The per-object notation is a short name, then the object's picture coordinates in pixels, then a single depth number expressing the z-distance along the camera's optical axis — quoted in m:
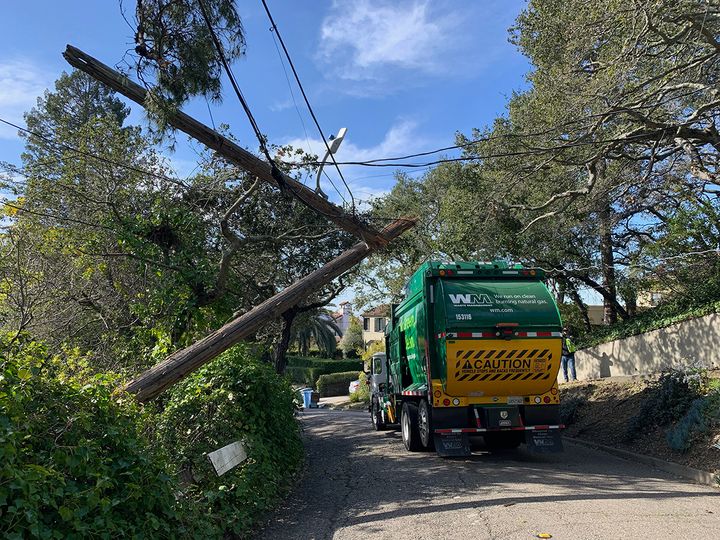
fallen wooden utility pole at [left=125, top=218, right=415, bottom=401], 7.81
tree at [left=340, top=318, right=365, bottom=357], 58.06
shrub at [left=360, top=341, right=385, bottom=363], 37.76
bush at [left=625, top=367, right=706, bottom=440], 10.95
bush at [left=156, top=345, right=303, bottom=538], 6.20
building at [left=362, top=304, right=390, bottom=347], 68.12
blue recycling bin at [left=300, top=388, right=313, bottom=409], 33.69
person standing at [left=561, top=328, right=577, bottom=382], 19.64
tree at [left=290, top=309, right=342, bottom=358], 48.57
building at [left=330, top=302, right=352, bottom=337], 92.57
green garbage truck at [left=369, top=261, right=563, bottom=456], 9.88
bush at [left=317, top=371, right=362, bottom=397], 43.91
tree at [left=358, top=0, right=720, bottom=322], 10.24
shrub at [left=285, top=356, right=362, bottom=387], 49.38
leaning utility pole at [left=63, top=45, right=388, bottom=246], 7.10
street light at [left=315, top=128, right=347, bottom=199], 9.52
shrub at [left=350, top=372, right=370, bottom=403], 33.13
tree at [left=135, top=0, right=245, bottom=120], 7.20
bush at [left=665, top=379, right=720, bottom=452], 9.49
